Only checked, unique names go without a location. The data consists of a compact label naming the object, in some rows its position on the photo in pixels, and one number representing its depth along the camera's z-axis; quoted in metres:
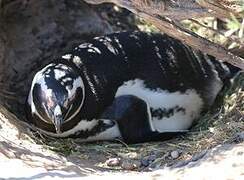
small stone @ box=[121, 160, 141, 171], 4.73
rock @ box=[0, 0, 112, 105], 6.14
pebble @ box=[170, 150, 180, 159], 4.75
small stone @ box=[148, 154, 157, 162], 4.86
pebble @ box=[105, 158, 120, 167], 4.80
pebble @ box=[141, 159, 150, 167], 4.81
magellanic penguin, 5.08
